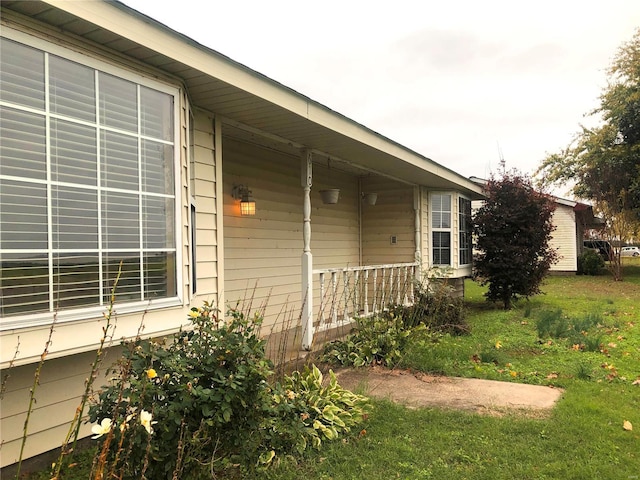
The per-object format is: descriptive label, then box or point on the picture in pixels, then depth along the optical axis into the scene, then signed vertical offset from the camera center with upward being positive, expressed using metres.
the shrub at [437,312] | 7.02 -1.24
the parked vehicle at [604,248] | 16.42 -0.56
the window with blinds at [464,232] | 9.72 +0.11
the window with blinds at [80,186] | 2.26 +0.34
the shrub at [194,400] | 2.09 -0.81
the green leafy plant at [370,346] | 5.37 -1.38
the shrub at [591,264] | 18.97 -1.30
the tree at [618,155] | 16.14 +3.17
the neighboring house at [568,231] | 18.98 +0.19
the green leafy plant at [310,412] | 2.81 -1.32
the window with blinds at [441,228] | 9.16 +0.19
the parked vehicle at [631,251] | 42.94 -1.75
